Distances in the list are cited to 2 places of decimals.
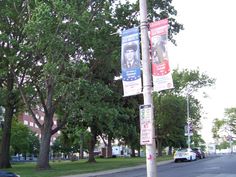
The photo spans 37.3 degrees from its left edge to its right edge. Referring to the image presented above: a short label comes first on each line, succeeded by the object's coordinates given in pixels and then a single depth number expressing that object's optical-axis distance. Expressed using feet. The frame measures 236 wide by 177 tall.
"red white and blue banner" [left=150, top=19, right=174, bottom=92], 22.64
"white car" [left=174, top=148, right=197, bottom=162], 125.23
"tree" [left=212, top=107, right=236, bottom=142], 333.31
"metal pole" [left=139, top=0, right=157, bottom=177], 22.50
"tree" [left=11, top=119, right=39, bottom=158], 219.67
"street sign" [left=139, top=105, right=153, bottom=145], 22.24
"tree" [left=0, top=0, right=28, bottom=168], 87.53
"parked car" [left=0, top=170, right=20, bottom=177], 35.36
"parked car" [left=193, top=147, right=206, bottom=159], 147.93
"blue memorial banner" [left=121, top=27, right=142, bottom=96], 23.53
